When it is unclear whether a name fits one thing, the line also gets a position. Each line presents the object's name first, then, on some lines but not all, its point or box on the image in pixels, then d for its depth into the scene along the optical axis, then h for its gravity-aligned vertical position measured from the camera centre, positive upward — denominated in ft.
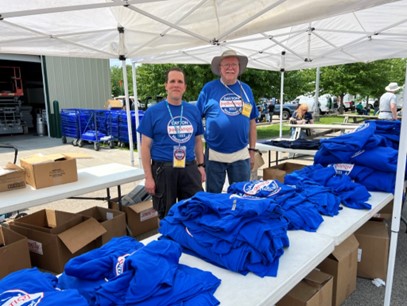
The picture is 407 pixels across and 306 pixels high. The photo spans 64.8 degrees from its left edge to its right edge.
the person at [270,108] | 59.80 -1.65
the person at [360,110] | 74.35 -2.70
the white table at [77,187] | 8.46 -2.58
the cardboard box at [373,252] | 8.84 -4.23
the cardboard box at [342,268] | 7.73 -4.12
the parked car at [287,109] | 68.28 -2.15
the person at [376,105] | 82.51 -1.78
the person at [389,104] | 24.59 -0.46
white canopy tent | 9.16 +2.78
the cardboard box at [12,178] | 9.32 -2.21
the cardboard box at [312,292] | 6.38 -3.93
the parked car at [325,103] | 77.77 -1.05
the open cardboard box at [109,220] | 10.97 -4.17
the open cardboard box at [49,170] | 9.55 -2.06
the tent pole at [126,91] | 16.30 +0.48
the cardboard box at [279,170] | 15.64 -3.57
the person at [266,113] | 60.49 -2.59
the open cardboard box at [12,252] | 8.80 -4.16
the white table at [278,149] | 14.99 -2.45
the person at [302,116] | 29.52 -1.65
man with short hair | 8.56 -1.23
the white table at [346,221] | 6.15 -2.52
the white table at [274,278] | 4.33 -2.60
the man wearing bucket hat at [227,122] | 9.82 -0.67
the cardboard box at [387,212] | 10.38 -3.72
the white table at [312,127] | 26.06 -2.34
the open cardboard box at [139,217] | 12.53 -4.57
